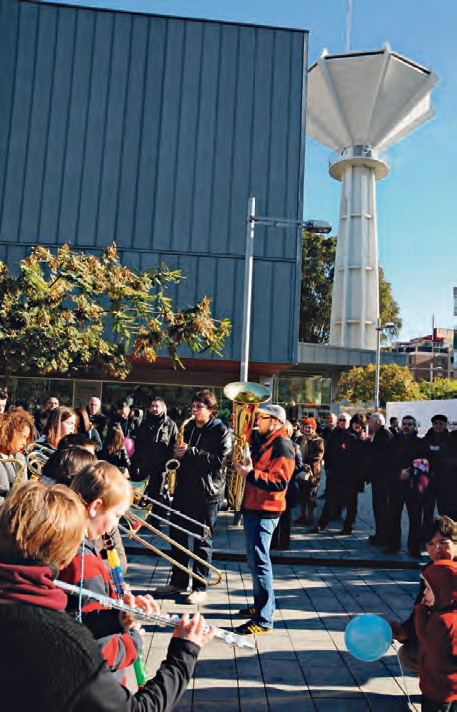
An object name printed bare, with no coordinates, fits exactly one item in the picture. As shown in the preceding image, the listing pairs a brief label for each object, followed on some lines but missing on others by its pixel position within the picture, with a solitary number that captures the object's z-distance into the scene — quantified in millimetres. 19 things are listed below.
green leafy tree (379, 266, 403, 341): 46625
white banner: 16164
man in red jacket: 5129
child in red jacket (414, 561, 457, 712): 3266
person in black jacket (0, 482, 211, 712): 1626
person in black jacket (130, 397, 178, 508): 9109
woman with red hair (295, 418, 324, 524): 10125
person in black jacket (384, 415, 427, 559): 8039
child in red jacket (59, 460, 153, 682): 2479
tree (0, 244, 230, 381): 11539
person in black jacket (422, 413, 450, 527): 7516
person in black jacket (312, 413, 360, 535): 9266
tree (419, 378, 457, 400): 52406
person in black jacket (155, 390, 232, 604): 6133
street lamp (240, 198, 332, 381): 12539
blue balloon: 3303
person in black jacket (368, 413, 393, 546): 8648
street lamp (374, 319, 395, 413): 28742
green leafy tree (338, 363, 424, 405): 33969
